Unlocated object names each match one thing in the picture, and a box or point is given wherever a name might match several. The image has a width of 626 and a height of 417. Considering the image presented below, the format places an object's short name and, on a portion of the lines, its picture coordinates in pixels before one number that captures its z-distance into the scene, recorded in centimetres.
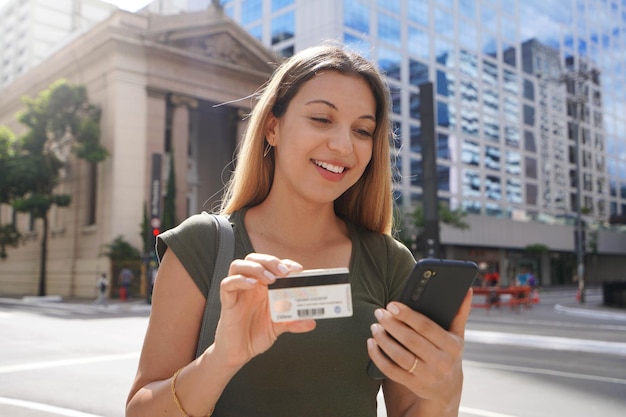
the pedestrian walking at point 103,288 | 2266
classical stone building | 2831
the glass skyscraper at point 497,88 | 4503
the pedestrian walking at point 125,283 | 2601
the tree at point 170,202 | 2850
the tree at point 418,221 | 3722
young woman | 133
